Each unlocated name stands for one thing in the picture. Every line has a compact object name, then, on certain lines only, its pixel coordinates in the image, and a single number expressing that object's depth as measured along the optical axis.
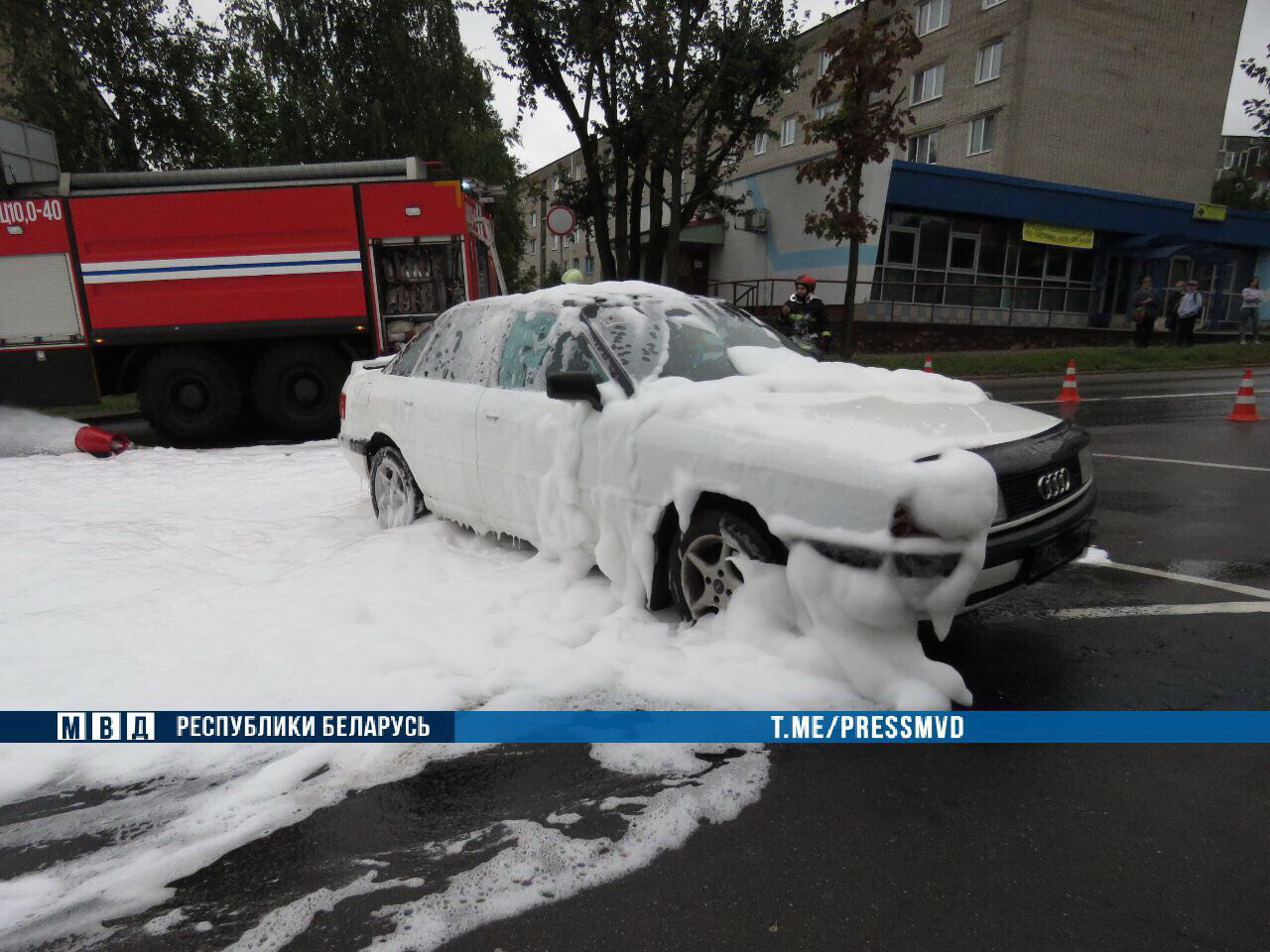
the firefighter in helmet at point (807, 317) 9.46
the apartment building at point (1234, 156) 51.97
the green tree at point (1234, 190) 47.47
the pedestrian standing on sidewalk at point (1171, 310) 20.97
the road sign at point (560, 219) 12.34
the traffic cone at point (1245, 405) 9.71
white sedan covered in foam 2.65
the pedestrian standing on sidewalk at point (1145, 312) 19.30
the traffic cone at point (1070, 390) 11.55
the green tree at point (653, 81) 15.85
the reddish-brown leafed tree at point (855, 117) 12.73
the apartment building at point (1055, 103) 25.97
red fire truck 9.60
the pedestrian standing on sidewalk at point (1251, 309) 20.38
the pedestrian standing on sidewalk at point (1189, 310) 19.84
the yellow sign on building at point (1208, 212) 25.14
